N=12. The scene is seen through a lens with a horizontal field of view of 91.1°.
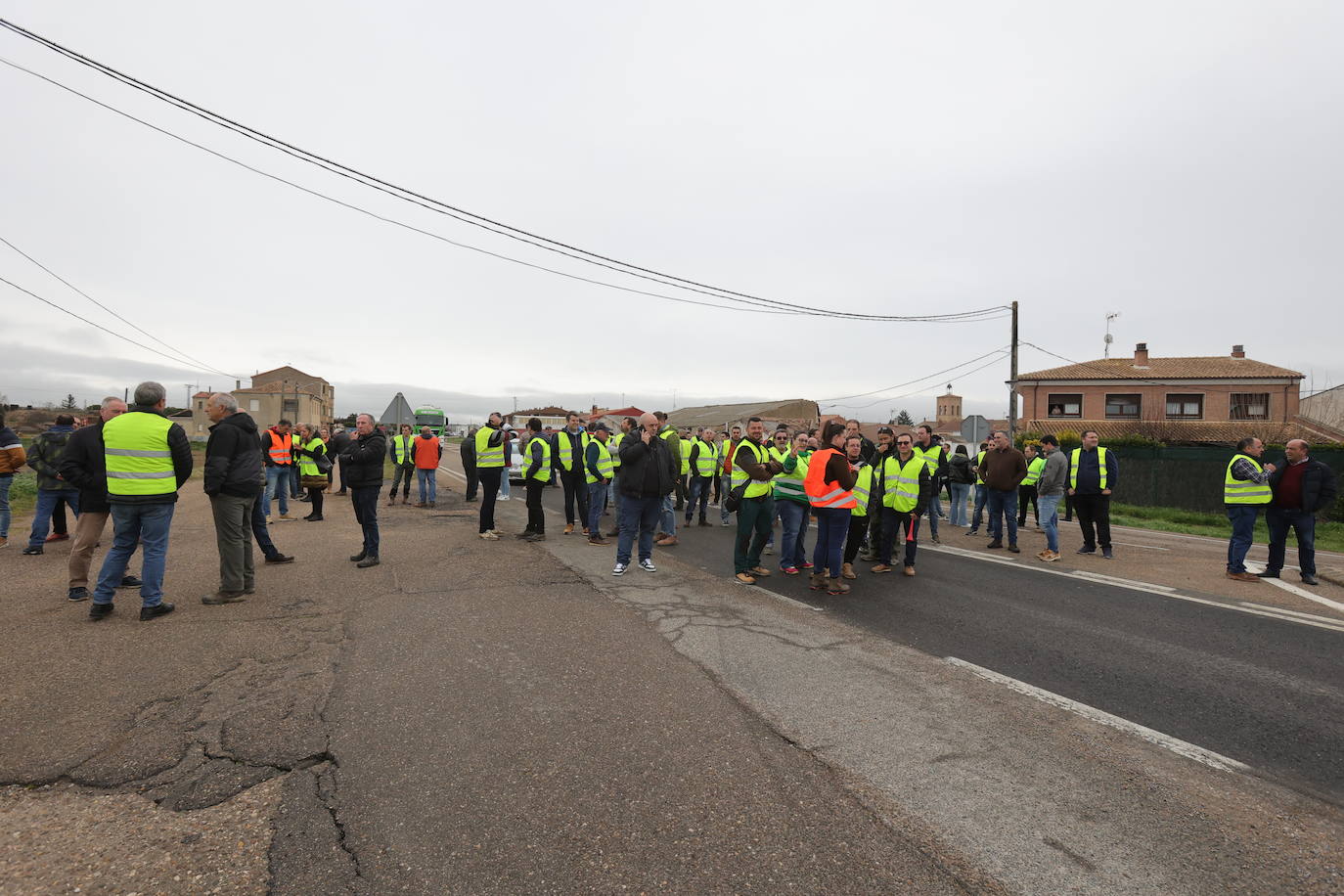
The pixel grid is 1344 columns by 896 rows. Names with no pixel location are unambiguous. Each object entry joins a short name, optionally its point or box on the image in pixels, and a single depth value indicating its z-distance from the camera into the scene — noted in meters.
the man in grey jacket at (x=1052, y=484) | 9.86
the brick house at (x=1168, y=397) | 37.12
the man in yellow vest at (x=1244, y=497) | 7.94
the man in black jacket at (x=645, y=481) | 7.65
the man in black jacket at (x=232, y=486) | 5.88
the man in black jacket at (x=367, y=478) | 7.44
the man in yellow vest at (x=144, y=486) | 5.21
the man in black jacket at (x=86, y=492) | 5.63
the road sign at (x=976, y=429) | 19.06
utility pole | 23.61
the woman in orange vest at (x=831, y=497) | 6.67
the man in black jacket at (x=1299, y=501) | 7.53
